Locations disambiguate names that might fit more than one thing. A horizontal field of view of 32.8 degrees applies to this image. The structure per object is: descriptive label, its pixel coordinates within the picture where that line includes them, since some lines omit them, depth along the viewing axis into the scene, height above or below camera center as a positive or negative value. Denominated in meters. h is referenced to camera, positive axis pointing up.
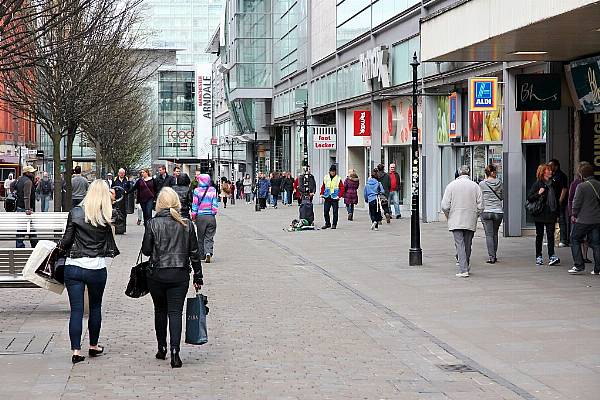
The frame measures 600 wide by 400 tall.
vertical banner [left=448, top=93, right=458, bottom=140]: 28.97 +1.36
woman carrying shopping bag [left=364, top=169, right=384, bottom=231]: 28.55 -1.06
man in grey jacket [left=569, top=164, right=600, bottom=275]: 16.08 -0.98
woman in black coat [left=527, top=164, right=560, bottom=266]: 17.48 -0.86
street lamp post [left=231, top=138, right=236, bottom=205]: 58.29 -1.47
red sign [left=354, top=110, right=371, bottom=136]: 40.31 +1.51
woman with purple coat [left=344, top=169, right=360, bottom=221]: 31.30 -0.88
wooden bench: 13.29 -0.82
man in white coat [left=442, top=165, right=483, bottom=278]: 16.25 -0.84
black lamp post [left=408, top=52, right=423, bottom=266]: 18.11 -0.75
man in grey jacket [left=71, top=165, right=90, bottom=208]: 26.27 -0.63
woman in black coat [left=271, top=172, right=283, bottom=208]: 47.94 -1.22
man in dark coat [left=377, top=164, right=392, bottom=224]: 30.84 -0.73
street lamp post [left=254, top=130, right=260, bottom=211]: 45.87 -1.98
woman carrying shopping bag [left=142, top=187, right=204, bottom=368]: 9.09 -0.89
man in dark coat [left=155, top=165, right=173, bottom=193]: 29.17 -0.46
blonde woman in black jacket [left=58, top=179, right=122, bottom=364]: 9.20 -0.80
